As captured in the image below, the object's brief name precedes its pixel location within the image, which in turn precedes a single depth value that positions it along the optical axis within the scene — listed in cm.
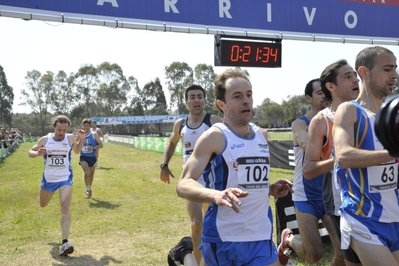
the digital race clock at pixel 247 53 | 941
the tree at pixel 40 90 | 9044
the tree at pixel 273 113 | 8731
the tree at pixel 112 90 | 8906
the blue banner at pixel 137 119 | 7656
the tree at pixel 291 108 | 8531
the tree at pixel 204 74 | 7850
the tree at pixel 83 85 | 8906
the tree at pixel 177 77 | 7775
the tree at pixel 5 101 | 9225
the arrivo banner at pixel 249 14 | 827
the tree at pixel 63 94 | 8975
